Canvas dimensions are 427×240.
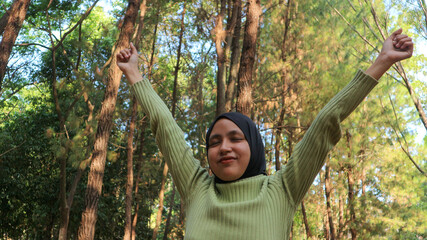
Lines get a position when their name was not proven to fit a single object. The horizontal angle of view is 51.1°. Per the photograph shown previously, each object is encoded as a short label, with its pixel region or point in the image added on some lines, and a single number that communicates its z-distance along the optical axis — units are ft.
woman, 4.99
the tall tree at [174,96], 46.74
